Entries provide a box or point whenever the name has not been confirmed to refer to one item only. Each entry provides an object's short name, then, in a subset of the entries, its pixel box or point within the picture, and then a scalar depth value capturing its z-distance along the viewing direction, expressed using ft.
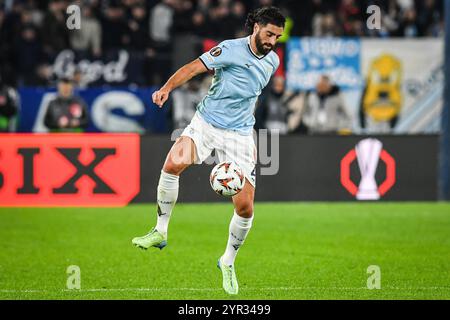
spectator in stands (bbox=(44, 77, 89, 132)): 58.95
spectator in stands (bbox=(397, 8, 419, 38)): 74.74
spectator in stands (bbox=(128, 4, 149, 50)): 70.79
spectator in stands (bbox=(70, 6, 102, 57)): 68.95
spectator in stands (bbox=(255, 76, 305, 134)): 61.57
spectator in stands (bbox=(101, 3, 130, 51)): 70.95
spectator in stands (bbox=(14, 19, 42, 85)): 67.97
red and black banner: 54.08
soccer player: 31.73
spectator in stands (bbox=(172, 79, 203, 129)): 63.52
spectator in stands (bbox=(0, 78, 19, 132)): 63.82
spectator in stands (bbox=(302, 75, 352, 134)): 64.18
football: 31.07
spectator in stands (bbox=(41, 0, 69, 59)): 68.30
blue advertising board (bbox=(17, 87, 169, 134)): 63.93
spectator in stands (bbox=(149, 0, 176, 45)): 71.97
